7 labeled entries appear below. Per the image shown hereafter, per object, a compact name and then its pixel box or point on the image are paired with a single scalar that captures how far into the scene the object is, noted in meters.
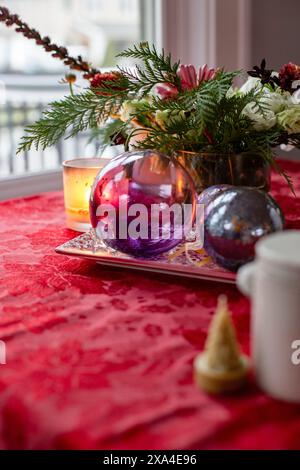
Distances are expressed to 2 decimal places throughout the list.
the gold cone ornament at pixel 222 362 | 0.65
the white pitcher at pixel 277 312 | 0.62
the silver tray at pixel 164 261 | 0.94
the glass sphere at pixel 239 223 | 0.88
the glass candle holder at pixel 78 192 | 1.24
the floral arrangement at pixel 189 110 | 1.11
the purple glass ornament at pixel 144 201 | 0.98
